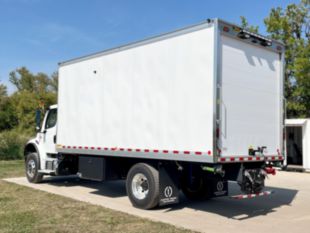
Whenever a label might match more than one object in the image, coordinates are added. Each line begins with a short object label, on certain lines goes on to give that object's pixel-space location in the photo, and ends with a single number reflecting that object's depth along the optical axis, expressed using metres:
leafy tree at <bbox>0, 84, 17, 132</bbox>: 32.09
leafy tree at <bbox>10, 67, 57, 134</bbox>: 31.93
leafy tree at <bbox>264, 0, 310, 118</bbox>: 17.93
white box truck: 5.56
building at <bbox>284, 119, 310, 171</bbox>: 13.27
